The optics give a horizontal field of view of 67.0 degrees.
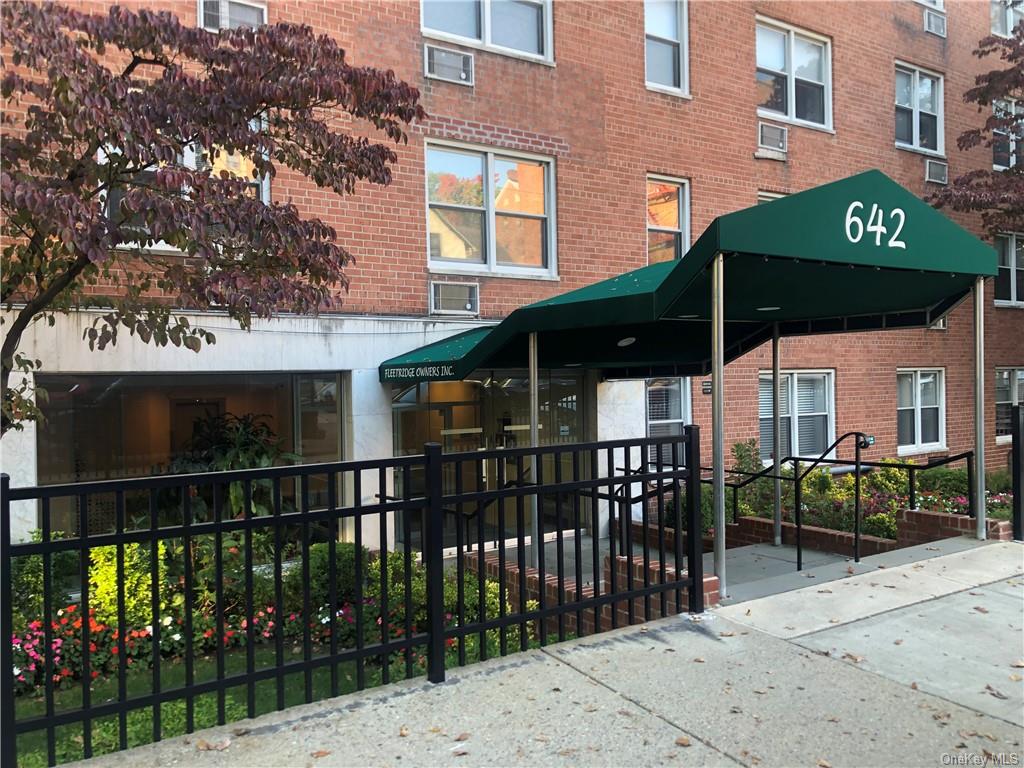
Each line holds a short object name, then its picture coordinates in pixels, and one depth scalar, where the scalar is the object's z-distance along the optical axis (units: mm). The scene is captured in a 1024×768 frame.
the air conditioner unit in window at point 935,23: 14000
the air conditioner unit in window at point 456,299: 8945
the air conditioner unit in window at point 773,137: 11781
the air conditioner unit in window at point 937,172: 13914
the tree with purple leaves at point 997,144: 12898
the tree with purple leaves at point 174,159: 4316
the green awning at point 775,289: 5348
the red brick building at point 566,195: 7914
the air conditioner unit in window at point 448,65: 8977
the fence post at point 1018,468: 7719
